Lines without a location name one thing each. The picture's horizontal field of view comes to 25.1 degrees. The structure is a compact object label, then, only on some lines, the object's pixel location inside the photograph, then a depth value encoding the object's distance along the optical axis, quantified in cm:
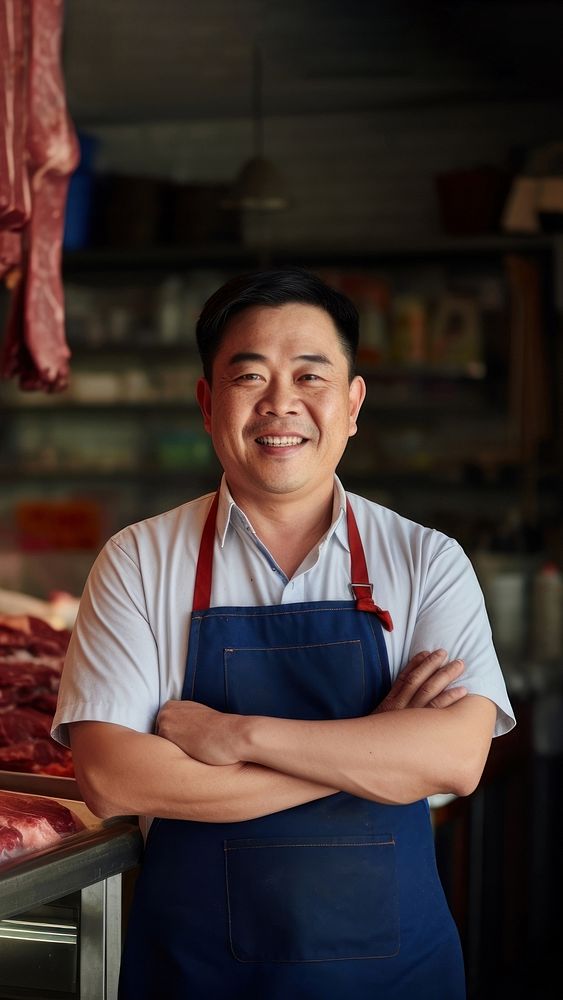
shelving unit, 612
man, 173
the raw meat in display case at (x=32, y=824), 180
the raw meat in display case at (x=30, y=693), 237
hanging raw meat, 297
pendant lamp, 553
